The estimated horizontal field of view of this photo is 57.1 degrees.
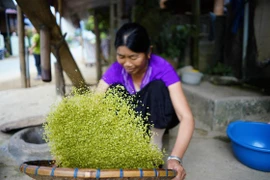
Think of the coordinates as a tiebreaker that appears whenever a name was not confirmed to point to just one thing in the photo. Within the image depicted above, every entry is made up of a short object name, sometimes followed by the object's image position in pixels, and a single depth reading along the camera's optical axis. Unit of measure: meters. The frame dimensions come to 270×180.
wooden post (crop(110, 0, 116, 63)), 6.57
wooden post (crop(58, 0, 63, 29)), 2.87
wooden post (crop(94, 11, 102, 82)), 7.39
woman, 1.63
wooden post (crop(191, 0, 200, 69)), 5.91
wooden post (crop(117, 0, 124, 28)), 6.05
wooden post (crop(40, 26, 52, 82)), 1.83
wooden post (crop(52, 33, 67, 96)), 2.38
